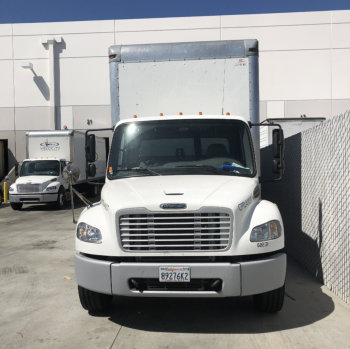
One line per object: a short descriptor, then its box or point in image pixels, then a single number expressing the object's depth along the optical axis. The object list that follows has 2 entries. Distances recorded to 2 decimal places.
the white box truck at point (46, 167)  14.96
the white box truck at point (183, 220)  3.81
